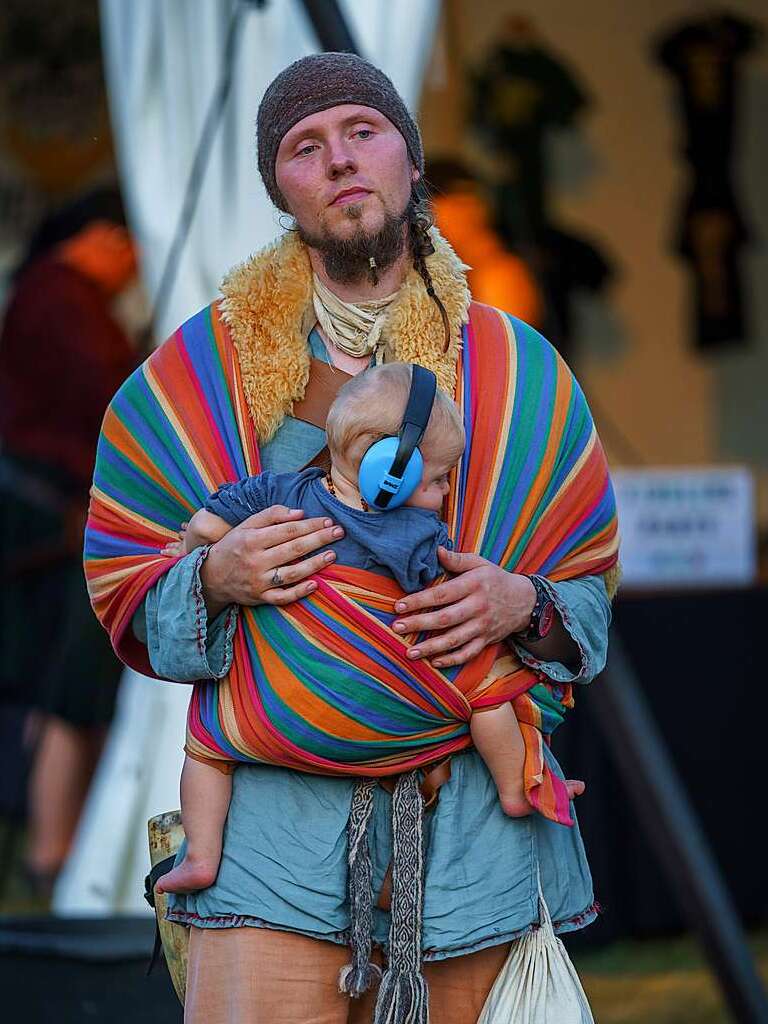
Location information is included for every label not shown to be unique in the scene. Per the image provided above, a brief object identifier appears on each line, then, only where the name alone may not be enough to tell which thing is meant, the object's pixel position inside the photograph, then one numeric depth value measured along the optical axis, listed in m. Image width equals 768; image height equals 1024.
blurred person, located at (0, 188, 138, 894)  12.10
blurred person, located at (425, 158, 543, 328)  14.15
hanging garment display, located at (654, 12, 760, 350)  16.05
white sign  11.28
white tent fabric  8.62
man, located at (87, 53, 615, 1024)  4.46
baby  4.37
